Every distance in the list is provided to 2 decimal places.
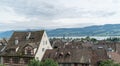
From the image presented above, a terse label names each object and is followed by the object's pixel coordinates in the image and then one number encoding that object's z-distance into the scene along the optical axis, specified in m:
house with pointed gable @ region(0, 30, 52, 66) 24.81
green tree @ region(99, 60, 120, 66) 20.14
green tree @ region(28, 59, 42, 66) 20.06
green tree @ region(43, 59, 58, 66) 19.55
